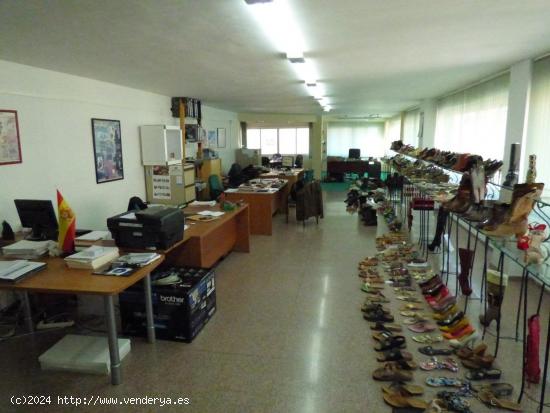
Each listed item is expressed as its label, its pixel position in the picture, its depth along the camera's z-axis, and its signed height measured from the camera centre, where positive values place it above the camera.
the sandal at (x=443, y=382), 2.42 -1.60
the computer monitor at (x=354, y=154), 15.01 -0.16
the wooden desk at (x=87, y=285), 2.27 -0.86
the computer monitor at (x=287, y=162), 10.92 -0.34
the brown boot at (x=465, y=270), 3.64 -1.27
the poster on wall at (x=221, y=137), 10.60 +0.42
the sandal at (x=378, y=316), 3.32 -1.58
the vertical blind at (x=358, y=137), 16.36 +0.61
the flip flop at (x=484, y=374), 2.48 -1.59
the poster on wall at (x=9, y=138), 3.48 +0.15
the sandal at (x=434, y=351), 2.79 -1.60
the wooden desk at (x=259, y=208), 6.22 -1.00
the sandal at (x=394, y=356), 2.69 -1.58
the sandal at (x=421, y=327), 3.15 -1.60
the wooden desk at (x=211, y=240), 3.64 -1.08
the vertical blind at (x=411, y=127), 10.35 +0.72
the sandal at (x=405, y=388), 2.33 -1.59
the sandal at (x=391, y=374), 2.47 -1.58
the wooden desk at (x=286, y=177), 8.11 -0.65
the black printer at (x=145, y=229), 2.93 -0.65
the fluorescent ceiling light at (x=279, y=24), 2.37 +0.98
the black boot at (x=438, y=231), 5.05 -1.19
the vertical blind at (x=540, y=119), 3.96 +0.34
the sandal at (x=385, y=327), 3.15 -1.59
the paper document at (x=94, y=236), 3.37 -0.82
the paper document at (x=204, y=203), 5.11 -0.76
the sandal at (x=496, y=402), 2.18 -1.59
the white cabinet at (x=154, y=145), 6.14 +0.12
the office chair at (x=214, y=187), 7.49 -0.77
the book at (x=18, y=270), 2.35 -0.81
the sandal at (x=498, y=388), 2.32 -1.59
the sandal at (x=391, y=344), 2.86 -1.58
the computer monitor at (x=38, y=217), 3.22 -0.59
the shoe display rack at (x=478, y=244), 2.25 -0.74
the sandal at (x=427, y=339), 2.98 -1.61
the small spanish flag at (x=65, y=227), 2.85 -0.60
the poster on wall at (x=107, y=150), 5.01 +0.04
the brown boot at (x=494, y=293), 2.91 -1.20
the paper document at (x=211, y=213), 4.38 -0.78
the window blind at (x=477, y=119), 5.21 +0.53
